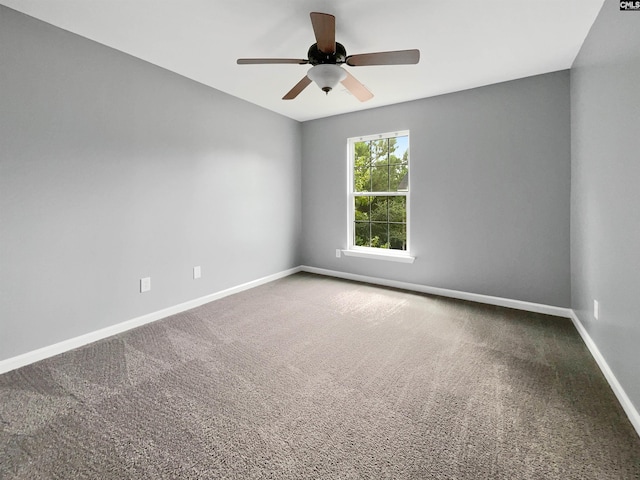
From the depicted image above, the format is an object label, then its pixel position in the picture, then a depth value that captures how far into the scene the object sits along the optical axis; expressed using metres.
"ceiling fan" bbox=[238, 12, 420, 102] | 1.97
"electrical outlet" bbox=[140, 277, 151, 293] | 2.90
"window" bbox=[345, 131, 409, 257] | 4.10
